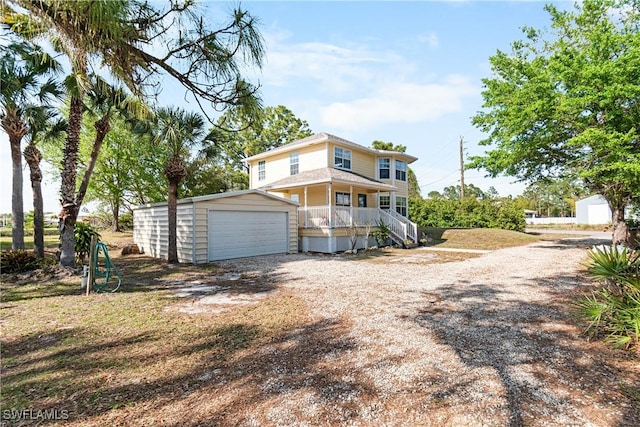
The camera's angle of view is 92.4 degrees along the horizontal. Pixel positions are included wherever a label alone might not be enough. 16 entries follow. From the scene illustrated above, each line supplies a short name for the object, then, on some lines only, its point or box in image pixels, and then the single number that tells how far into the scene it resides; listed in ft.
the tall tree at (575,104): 35.19
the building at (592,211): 119.34
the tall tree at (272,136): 104.73
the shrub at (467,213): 79.36
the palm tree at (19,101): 26.03
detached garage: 37.73
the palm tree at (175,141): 35.76
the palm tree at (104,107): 14.92
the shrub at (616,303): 12.85
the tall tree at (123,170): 78.02
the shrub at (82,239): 36.32
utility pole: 97.68
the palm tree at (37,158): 34.76
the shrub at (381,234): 54.49
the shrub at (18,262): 30.07
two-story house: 49.93
